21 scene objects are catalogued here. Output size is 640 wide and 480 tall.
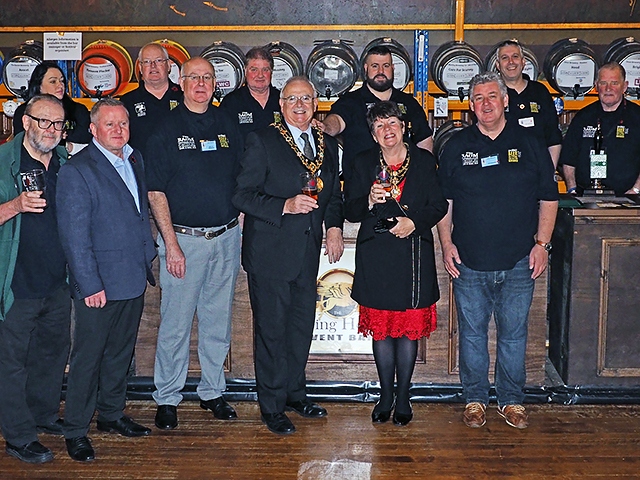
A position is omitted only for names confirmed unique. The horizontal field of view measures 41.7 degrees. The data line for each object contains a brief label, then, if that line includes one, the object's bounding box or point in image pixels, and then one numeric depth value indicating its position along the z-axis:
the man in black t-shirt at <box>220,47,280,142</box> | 4.48
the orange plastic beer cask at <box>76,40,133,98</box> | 5.42
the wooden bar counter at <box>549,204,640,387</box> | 4.32
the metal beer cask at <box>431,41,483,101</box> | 5.45
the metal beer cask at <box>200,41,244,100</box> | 5.32
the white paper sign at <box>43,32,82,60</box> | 5.27
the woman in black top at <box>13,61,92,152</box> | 4.23
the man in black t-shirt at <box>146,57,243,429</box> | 3.87
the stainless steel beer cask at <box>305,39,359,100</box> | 5.39
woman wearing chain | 3.87
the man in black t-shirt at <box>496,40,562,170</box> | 4.90
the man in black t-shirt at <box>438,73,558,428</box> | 3.91
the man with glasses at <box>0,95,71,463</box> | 3.52
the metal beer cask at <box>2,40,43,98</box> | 5.42
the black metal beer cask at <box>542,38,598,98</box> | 5.46
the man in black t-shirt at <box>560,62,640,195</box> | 4.97
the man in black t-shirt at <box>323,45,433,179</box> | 4.55
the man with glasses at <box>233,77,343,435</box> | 3.80
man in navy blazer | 3.53
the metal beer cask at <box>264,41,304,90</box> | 5.37
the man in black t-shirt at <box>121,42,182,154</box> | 4.52
